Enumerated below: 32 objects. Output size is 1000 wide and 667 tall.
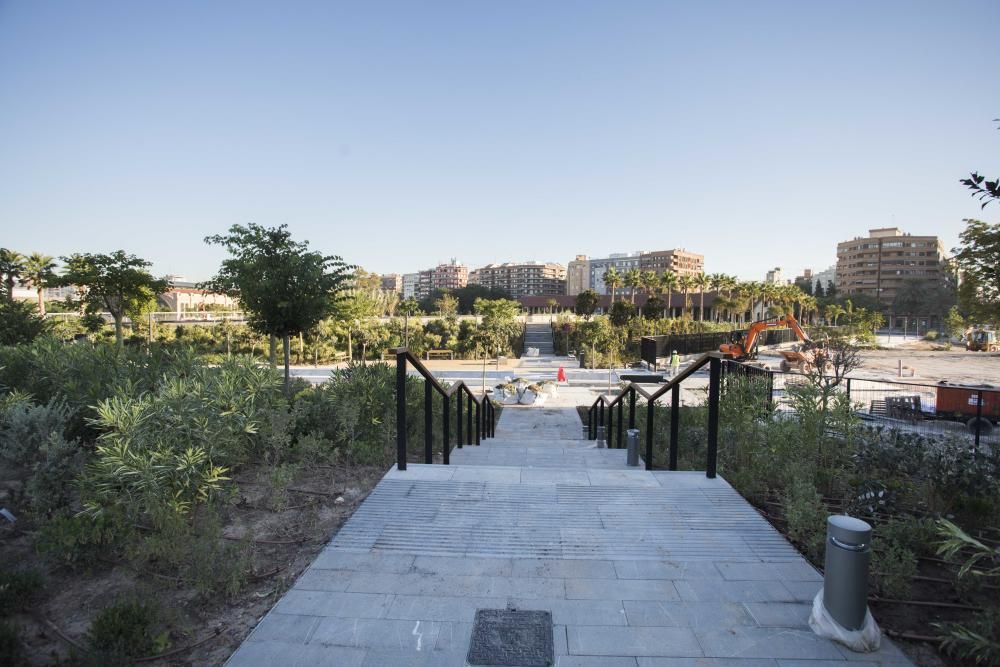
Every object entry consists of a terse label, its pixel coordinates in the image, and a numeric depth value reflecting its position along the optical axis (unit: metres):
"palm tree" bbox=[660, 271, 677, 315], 45.97
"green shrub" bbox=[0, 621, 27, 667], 2.20
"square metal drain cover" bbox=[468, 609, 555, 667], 2.33
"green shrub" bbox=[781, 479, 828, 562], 3.50
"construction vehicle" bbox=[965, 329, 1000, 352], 38.19
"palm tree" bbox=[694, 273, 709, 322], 51.28
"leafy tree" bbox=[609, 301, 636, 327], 31.52
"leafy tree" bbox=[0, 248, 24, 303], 27.62
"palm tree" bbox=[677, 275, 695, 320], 48.88
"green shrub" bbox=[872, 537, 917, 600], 2.83
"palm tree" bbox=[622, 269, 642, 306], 45.69
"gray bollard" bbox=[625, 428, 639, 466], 6.43
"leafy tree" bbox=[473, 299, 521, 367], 31.91
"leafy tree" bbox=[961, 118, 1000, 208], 2.43
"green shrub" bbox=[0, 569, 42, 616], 2.63
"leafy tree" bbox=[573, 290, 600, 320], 35.69
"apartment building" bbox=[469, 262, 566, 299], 150.46
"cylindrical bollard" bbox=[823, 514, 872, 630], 2.44
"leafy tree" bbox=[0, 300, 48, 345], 11.29
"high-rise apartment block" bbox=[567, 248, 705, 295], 117.56
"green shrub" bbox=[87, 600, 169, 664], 2.27
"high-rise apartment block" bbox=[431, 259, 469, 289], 167.38
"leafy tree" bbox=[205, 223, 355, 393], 11.38
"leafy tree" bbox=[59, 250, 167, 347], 17.47
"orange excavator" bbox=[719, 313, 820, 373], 23.83
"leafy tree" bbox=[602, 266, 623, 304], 45.97
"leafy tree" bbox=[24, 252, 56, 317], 27.67
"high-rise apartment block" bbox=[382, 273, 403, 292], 182.25
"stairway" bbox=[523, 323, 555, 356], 35.59
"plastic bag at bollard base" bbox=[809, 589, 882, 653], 2.42
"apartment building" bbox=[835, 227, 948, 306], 89.94
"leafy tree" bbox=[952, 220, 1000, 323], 11.40
